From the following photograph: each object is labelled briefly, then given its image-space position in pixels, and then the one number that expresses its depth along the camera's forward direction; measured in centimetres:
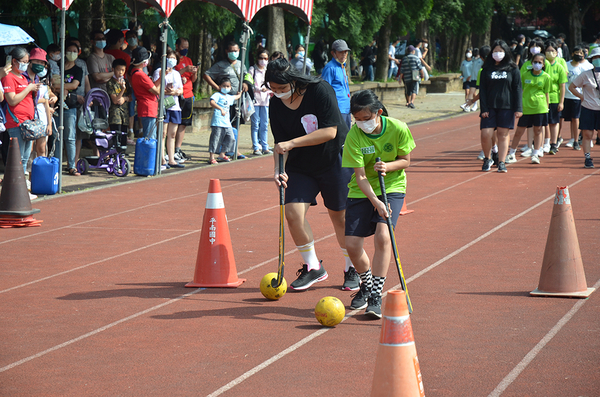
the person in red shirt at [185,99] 1470
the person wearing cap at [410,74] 2569
